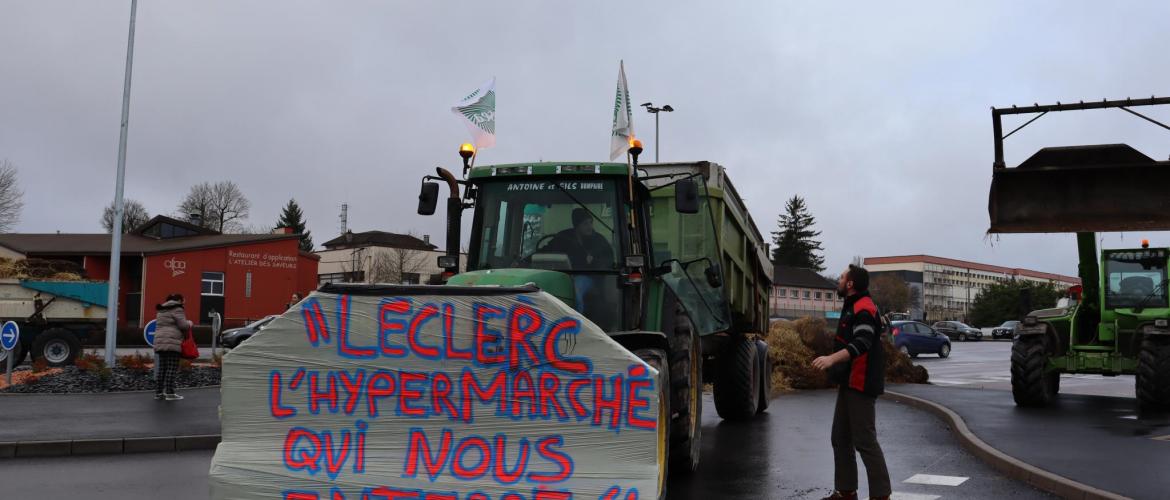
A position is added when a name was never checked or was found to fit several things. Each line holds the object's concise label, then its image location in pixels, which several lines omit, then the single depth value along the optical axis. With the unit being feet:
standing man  22.49
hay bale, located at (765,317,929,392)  63.05
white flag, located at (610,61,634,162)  27.94
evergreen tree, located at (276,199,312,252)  335.67
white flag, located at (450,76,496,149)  29.68
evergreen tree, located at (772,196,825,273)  349.20
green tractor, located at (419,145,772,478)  24.26
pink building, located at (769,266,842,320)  334.24
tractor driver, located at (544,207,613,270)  25.84
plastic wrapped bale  17.53
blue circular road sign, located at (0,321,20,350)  50.24
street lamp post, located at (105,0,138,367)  63.77
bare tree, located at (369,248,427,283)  255.09
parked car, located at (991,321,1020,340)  202.28
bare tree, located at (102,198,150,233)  254.06
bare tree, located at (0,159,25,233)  185.26
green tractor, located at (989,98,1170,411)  42.14
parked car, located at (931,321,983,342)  195.83
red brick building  146.30
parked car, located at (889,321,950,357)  125.18
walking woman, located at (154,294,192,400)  46.88
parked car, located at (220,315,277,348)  102.01
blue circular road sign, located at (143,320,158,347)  61.41
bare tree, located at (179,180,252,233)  263.90
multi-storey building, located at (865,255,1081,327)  489.26
